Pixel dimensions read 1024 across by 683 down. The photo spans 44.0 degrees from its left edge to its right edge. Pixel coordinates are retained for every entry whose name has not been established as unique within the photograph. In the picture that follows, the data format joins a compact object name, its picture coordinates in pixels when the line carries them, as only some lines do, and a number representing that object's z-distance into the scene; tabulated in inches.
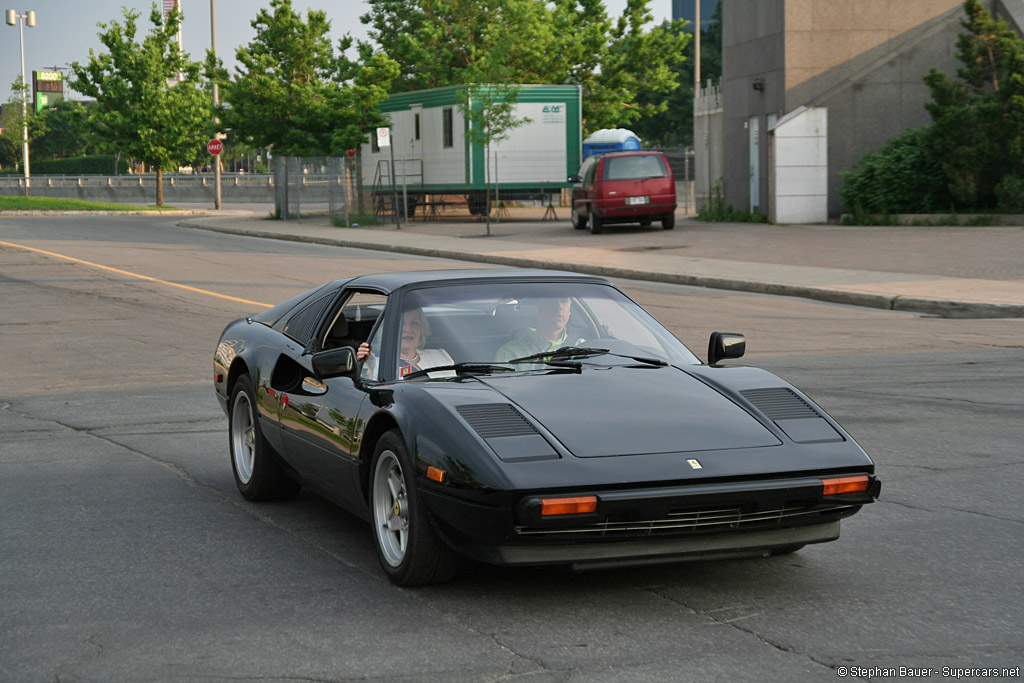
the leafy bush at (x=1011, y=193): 1111.0
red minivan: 1214.9
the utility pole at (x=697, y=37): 2333.7
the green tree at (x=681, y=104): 3543.3
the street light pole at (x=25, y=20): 3260.3
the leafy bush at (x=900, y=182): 1181.7
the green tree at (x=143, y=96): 2231.8
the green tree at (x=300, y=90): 1724.9
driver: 222.8
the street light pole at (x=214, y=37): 2098.9
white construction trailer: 1593.3
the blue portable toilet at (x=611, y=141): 1957.4
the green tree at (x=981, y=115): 1108.5
